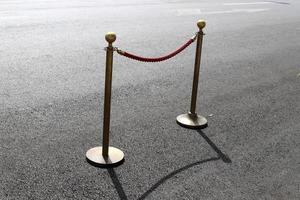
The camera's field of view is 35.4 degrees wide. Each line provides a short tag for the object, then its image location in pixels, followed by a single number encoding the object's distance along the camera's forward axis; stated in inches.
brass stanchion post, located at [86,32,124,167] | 183.2
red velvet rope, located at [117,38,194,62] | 196.0
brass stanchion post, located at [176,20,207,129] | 238.7
